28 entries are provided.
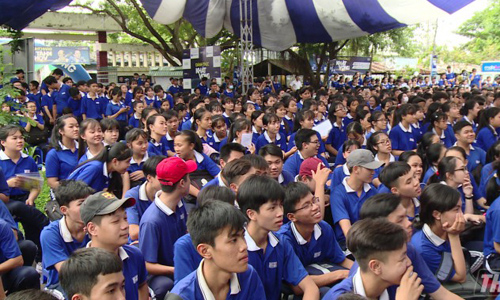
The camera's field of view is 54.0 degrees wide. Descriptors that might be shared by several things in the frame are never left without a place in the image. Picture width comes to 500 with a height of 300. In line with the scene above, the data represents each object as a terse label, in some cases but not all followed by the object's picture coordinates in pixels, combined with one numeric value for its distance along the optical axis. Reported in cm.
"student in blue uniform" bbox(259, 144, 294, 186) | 431
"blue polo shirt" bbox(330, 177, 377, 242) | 379
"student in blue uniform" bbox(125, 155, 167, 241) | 363
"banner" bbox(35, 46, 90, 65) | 2261
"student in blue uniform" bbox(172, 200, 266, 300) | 223
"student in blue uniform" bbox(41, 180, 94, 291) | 294
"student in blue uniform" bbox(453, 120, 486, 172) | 542
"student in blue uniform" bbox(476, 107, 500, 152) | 634
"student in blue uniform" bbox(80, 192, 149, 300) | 264
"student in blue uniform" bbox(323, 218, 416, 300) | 228
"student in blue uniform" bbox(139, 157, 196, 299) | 309
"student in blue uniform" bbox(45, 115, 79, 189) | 492
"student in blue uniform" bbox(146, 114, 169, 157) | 573
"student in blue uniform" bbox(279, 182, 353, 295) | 305
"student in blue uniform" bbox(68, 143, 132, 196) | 425
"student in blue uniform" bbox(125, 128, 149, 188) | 475
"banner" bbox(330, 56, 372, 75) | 2092
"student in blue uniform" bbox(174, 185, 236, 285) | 265
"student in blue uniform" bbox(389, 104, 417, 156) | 690
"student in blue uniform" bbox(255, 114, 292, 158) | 635
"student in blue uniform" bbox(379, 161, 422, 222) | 378
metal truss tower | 1088
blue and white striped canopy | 1018
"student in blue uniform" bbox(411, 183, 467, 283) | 294
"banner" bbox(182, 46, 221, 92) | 1274
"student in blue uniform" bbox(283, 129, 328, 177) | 502
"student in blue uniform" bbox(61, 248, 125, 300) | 208
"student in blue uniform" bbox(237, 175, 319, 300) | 277
